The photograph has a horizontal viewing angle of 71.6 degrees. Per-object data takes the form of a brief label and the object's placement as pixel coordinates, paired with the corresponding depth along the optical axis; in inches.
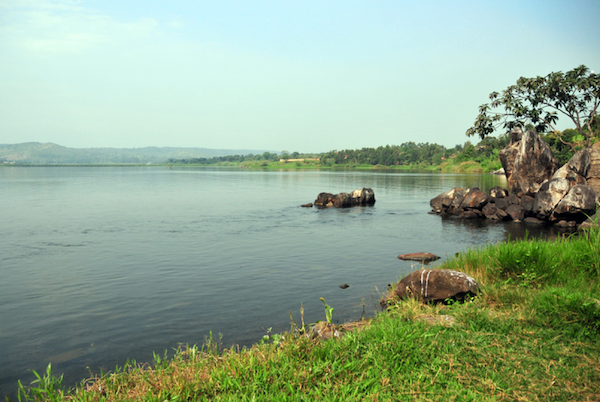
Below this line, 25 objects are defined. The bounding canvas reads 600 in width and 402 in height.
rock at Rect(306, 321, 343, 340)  372.4
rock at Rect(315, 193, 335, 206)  2001.7
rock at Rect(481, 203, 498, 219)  1583.4
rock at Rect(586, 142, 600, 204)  1423.5
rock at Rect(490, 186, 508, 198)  1825.8
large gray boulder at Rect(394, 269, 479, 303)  468.4
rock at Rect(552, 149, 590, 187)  1438.2
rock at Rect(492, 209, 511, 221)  1536.7
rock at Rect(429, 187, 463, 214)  1750.7
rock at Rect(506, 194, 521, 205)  1653.7
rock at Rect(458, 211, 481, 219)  1643.7
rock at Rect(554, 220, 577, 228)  1328.7
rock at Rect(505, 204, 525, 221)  1513.3
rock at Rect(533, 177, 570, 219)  1366.9
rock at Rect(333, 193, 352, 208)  1971.0
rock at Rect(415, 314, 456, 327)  377.2
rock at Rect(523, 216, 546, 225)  1427.0
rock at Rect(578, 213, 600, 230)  1213.2
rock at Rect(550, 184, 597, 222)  1270.9
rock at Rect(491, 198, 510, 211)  1625.7
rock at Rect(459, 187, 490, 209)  1653.5
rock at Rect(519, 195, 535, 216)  1489.9
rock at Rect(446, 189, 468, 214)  1700.3
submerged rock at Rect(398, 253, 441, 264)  867.4
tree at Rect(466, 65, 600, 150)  2074.3
